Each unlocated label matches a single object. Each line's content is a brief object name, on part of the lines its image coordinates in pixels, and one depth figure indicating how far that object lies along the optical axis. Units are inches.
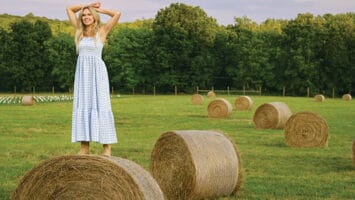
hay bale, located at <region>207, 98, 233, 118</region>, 1380.4
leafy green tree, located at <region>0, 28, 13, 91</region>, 3701.0
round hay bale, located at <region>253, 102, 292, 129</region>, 1103.0
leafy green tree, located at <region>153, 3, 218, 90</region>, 3563.0
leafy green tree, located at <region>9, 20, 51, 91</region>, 3708.2
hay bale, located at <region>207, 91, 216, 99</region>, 2844.5
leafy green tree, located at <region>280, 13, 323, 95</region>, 3287.4
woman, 370.3
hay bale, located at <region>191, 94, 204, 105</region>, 2117.4
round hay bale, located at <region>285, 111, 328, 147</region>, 789.2
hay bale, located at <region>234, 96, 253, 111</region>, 1745.2
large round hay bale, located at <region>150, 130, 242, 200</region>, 423.5
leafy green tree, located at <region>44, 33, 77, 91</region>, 3690.9
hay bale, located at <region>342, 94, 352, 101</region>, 2643.5
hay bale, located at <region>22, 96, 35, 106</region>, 1935.3
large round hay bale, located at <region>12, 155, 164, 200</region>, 275.9
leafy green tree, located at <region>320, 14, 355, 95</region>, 3282.5
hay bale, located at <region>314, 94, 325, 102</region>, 2434.8
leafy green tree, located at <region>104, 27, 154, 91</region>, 3627.0
